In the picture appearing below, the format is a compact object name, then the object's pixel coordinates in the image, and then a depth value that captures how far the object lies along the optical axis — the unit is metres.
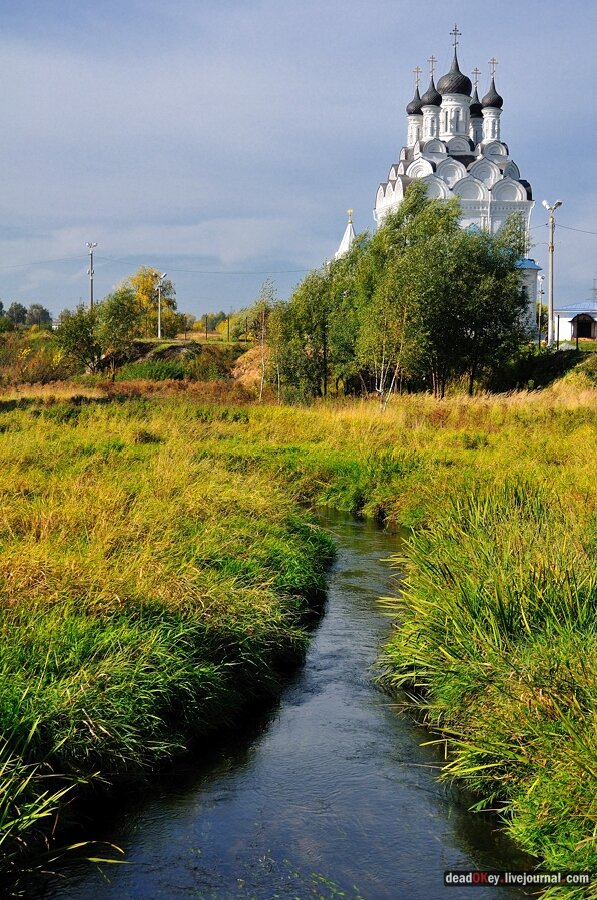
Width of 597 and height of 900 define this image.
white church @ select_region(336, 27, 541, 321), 68.25
